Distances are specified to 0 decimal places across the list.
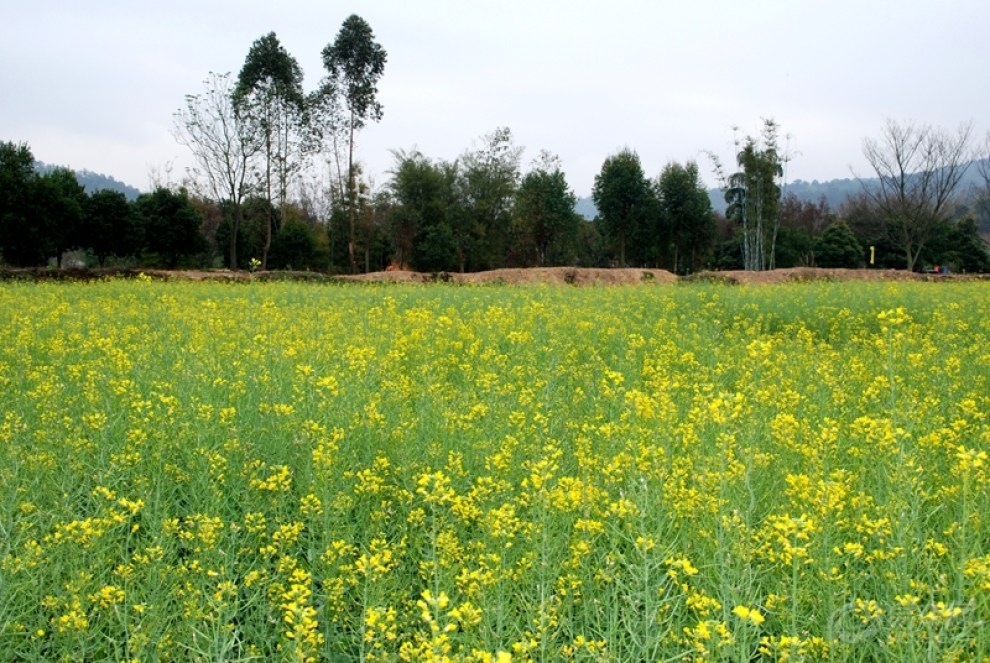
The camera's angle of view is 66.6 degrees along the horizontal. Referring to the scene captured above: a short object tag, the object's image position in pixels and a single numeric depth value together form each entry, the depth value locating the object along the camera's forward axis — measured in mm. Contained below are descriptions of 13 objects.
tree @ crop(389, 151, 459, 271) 43719
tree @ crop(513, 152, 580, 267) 44938
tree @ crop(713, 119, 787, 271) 42219
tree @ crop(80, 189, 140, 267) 38625
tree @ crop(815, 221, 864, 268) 50719
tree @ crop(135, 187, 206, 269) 40344
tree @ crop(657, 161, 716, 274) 45438
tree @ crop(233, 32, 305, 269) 39062
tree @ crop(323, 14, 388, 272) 40188
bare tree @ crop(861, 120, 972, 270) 45750
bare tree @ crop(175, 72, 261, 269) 38812
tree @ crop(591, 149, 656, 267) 45375
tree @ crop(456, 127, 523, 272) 46062
